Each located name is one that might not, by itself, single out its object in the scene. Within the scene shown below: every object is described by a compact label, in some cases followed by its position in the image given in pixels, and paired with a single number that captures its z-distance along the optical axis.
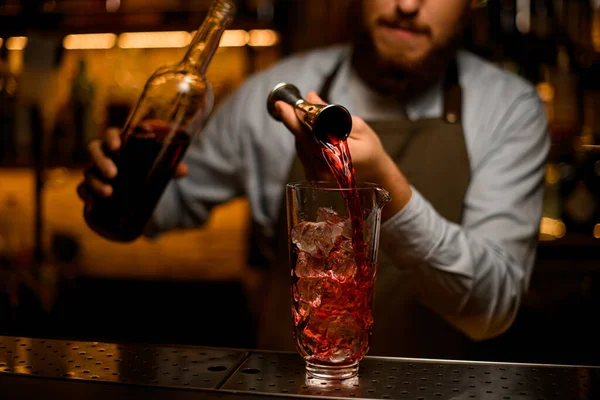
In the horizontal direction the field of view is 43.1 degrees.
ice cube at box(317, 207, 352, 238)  0.93
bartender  1.55
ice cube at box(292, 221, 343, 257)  0.93
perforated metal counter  0.92
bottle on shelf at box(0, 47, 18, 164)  3.07
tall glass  0.93
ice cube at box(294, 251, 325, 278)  0.93
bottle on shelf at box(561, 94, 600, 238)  2.71
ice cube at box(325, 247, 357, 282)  0.92
